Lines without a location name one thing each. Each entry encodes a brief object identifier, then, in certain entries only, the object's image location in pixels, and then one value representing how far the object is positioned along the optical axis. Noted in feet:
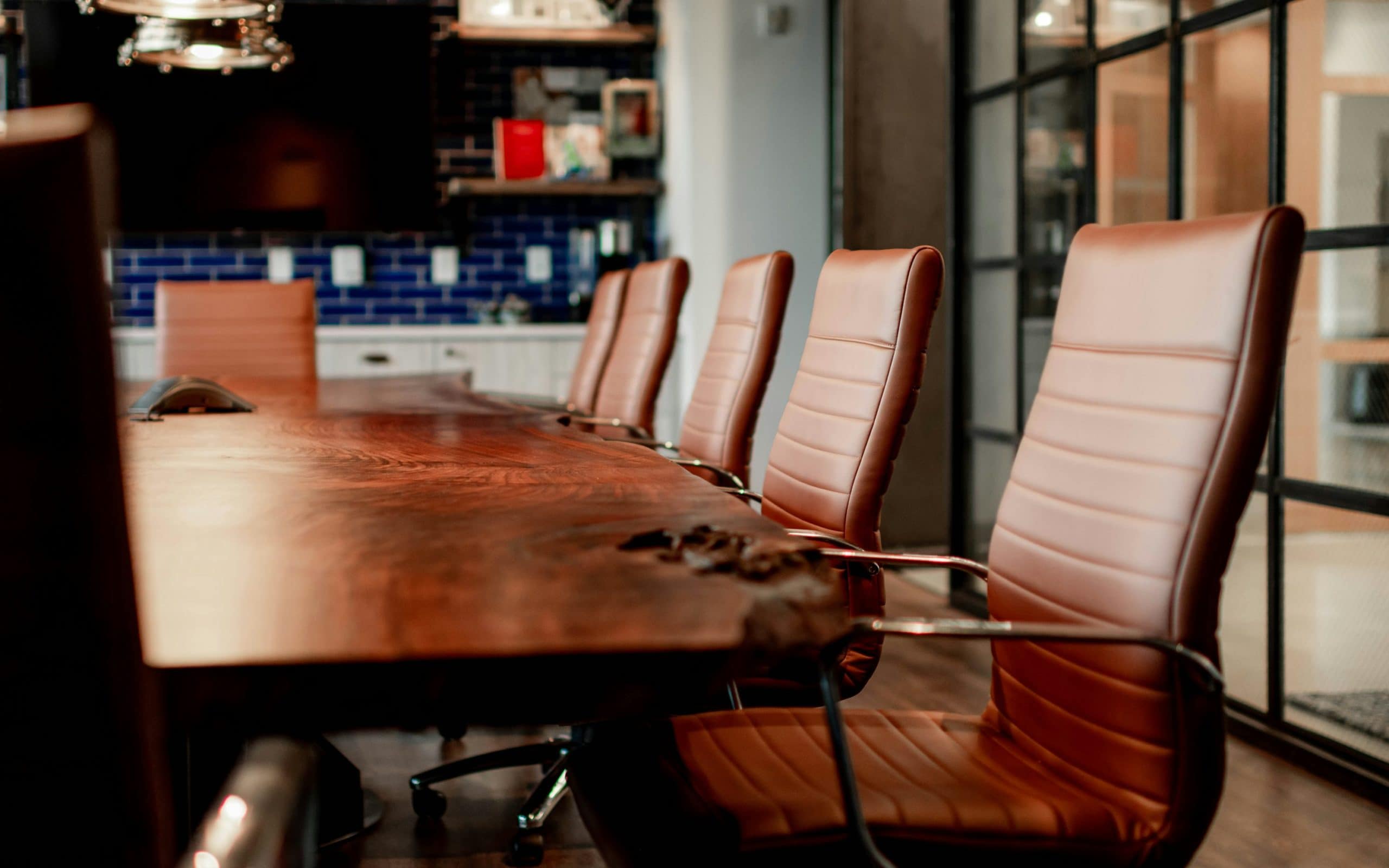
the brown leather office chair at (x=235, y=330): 14.07
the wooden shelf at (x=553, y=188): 18.37
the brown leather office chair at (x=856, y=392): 5.51
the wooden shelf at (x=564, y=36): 18.48
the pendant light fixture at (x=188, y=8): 8.96
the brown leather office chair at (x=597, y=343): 13.01
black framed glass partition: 7.51
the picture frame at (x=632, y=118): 19.10
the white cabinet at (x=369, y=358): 18.08
